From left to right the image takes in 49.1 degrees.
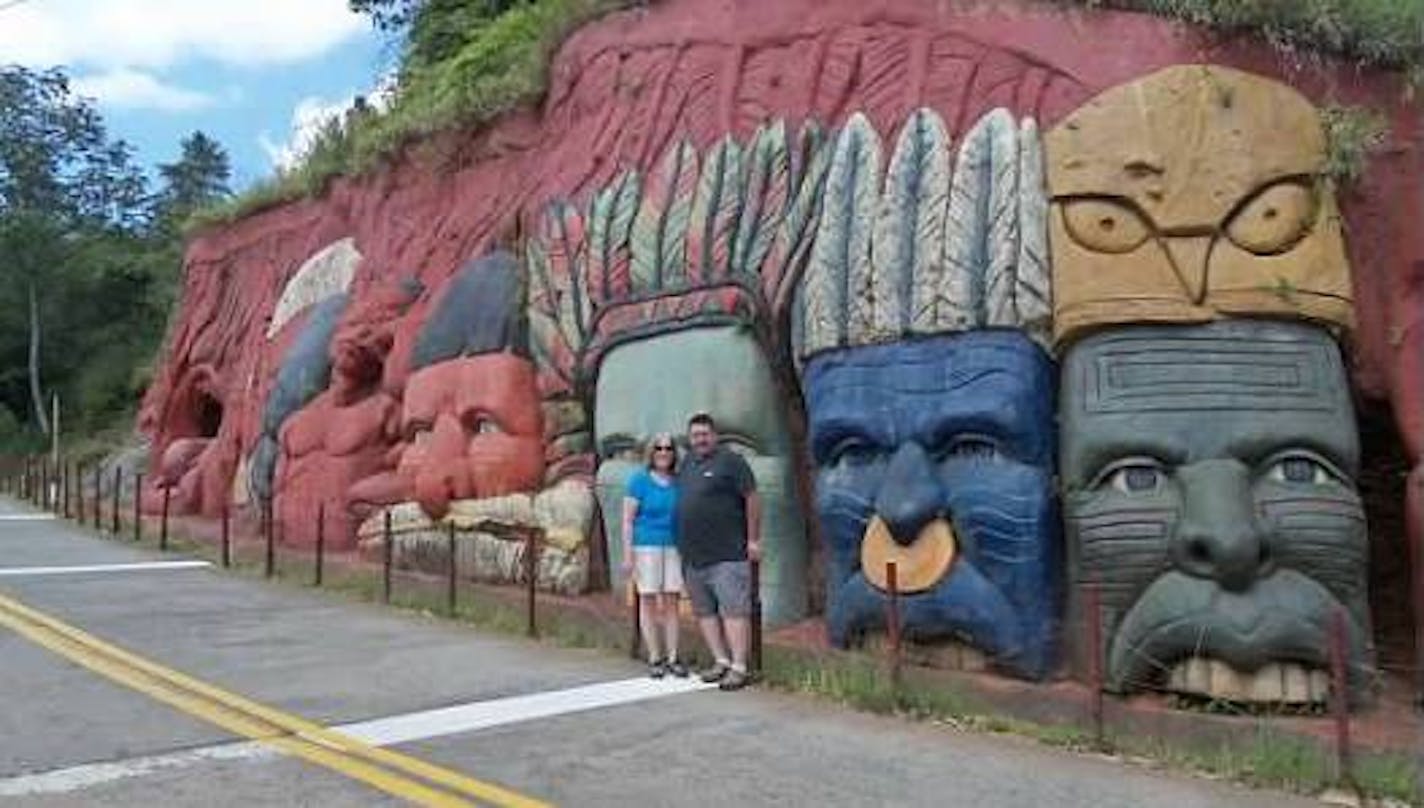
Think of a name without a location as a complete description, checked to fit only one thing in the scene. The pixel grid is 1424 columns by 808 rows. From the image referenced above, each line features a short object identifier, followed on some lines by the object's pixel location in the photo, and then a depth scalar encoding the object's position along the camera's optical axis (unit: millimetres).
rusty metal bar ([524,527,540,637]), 11738
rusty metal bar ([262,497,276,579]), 16641
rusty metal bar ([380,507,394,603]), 13898
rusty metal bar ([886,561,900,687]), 8812
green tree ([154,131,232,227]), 78312
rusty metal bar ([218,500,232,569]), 17797
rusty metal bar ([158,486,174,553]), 20031
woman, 9891
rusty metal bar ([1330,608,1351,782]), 6859
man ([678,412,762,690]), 9477
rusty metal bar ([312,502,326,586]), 15244
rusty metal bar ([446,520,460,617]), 13008
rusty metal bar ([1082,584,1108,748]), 7875
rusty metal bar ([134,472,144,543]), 21691
